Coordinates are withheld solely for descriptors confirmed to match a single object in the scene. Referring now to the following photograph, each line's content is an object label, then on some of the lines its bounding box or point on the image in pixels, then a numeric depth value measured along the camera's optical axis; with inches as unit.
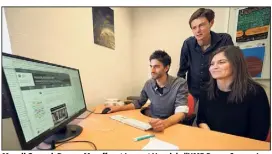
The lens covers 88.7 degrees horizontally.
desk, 24.0
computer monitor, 16.9
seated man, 46.0
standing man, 50.9
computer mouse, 44.1
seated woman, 33.5
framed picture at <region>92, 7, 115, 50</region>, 57.0
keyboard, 31.3
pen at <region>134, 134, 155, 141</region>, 26.2
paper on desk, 23.6
